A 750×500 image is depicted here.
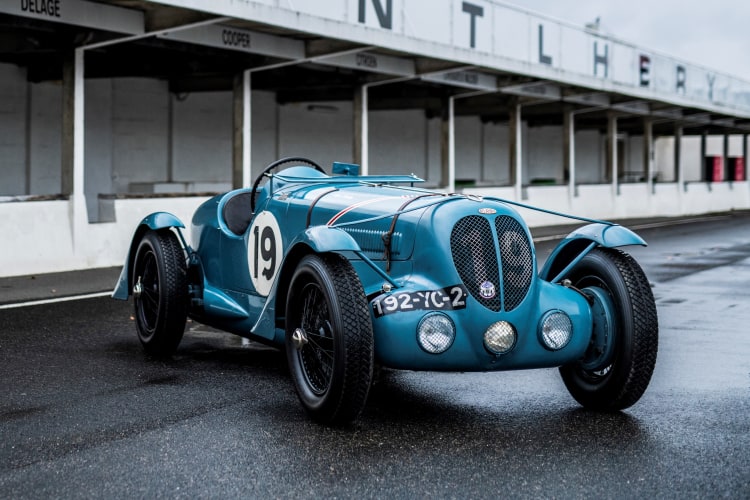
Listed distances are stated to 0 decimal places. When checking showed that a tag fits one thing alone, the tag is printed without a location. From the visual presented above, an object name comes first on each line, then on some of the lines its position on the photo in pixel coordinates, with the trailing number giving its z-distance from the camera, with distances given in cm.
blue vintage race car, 549
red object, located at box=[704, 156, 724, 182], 4147
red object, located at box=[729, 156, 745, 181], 4375
